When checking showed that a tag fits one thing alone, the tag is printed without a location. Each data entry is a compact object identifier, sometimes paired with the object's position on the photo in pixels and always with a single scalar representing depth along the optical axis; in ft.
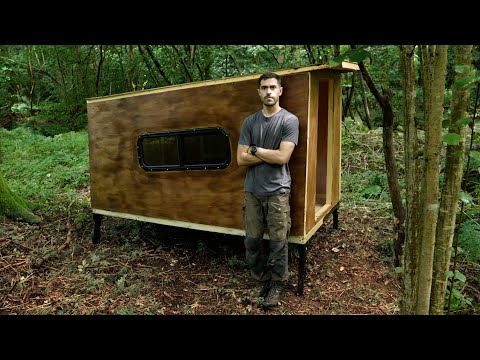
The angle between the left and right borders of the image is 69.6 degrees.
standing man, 11.40
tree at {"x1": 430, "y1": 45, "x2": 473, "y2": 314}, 4.78
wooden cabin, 12.14
